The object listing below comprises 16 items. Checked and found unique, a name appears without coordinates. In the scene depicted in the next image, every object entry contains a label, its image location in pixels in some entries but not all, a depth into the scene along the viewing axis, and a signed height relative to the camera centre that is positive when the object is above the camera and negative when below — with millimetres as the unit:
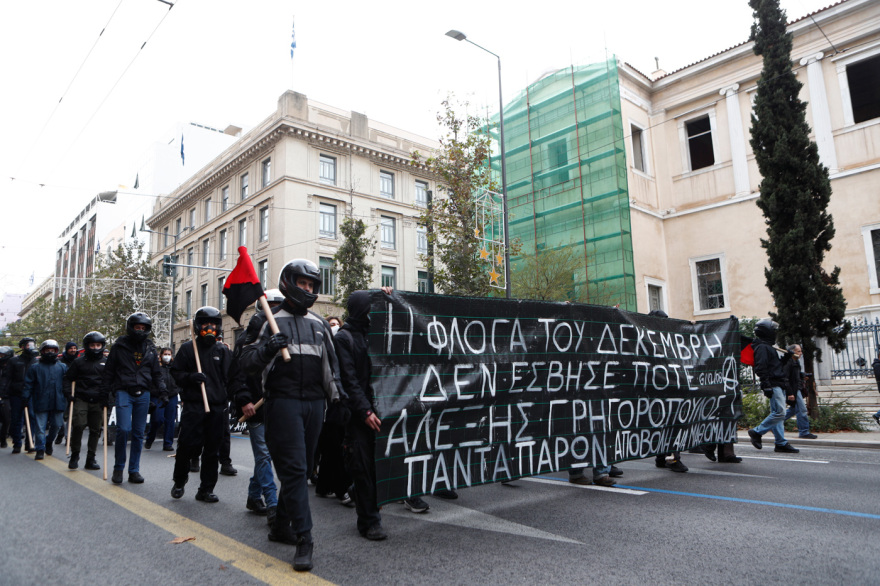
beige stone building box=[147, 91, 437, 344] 33156 +11259
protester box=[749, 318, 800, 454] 8758 -144
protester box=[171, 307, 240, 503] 5953 -147
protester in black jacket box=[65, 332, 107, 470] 8461 -75
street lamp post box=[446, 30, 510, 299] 17328 +5212
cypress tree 14086 +3996
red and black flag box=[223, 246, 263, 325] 4578 +756
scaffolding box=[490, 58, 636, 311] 24594 +8989
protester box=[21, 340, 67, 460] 9805 -6
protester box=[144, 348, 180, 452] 11250 -614
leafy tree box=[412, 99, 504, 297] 20641 +5870
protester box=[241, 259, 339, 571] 3853 -25
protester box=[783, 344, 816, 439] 9664 -201
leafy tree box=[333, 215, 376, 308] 28938 +5913
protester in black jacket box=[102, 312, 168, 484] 7195 +41
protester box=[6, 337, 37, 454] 10500 +54
